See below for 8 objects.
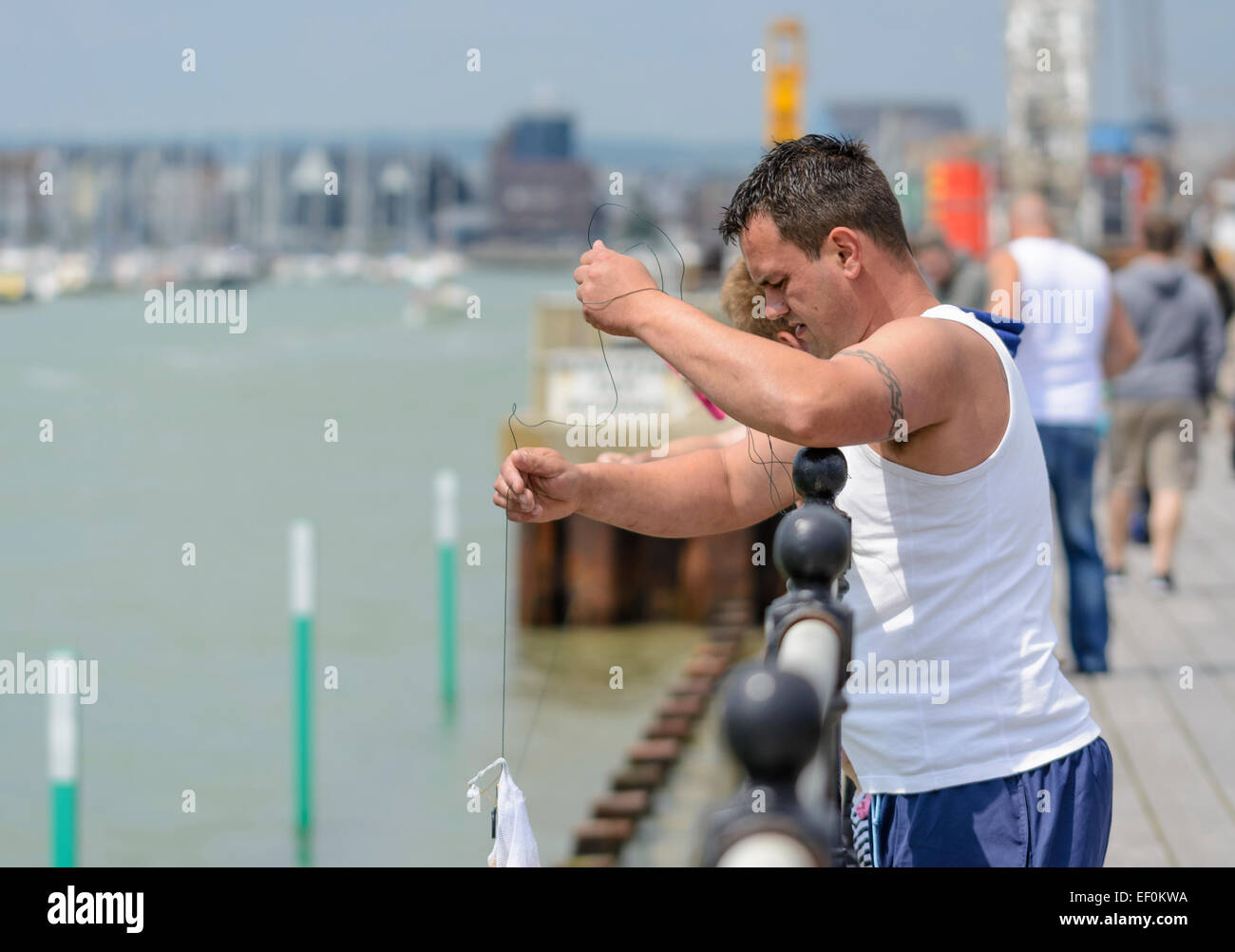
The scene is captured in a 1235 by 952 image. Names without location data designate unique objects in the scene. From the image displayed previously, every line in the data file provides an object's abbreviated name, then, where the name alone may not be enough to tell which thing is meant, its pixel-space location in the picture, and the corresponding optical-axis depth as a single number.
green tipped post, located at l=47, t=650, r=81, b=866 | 6.25
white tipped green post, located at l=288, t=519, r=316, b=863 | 9.17
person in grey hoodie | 8.62
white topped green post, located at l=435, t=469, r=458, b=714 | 11.95
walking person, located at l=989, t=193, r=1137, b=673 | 6.39
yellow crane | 30.80
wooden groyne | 8.30
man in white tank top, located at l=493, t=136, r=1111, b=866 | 2.12
